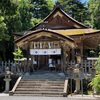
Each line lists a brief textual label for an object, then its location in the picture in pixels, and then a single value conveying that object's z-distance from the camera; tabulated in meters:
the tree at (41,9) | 43.47
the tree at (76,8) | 44.94
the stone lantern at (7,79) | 17.19
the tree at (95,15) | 35.62
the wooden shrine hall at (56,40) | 19.42
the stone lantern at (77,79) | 16.52
